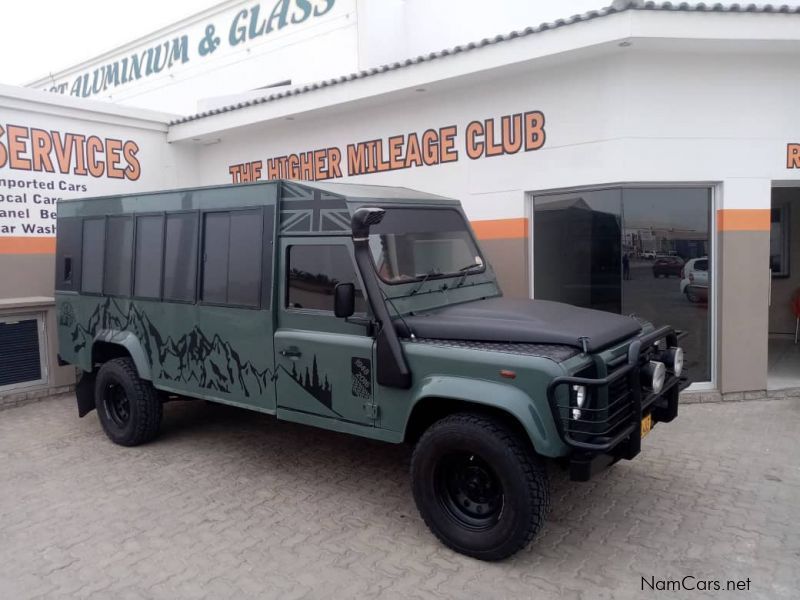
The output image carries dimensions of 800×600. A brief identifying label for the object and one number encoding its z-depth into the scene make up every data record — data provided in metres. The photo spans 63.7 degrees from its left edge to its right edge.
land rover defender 3.56
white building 6.37
